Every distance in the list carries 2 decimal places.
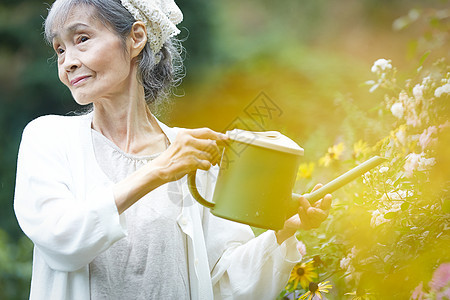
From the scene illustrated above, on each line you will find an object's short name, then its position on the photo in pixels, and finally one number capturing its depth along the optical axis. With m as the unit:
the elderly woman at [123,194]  2.70
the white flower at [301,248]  3.05
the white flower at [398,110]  3.02
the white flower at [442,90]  2.84
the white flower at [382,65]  3.14
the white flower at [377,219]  2.84
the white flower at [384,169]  2.92
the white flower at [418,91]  2.94
